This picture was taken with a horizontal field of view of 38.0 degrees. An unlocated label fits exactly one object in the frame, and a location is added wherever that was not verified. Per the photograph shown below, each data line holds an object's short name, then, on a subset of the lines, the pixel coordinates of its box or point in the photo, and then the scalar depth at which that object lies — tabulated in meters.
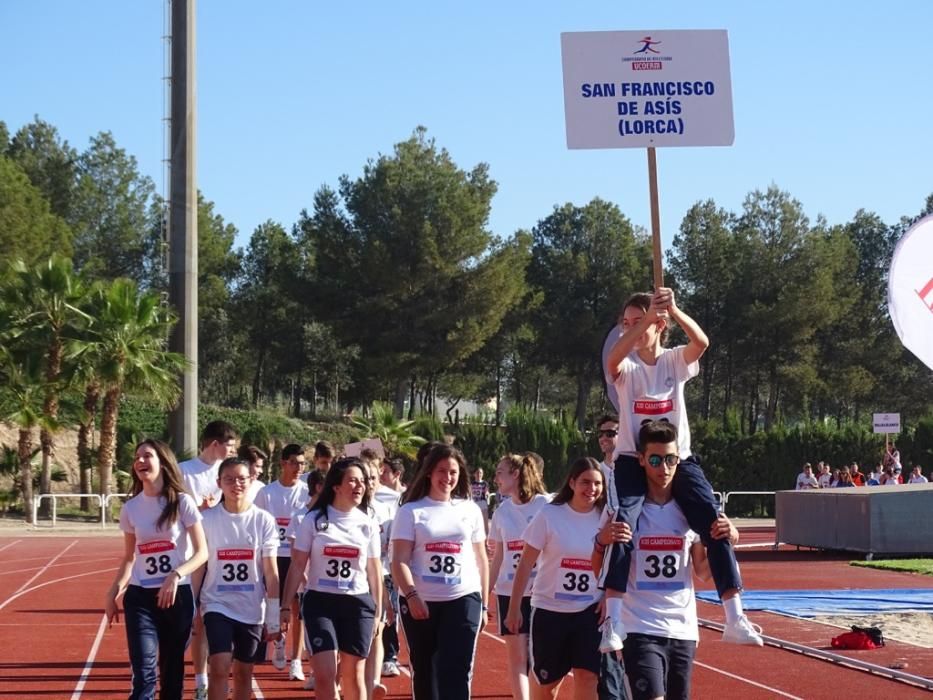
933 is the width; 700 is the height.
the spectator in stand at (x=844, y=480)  40.56
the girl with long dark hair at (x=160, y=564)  8.27
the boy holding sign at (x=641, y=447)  6.38
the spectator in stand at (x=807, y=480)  37.71
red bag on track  13.44
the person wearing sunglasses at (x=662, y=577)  6.38
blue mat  17.03
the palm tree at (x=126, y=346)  35.28
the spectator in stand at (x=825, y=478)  40.89
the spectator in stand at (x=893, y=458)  35.11
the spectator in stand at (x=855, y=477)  39.91
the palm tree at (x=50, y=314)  36.34
